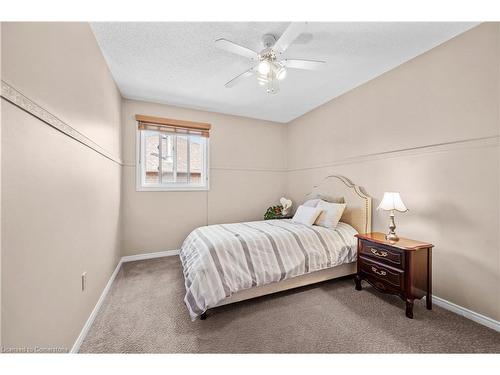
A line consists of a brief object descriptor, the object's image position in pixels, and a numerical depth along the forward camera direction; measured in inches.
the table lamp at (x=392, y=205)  80.0
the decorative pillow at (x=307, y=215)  108.7
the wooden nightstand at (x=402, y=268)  71.5
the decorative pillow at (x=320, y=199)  117.2
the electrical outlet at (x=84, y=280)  61.7
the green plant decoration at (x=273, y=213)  150.2
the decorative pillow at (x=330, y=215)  104.5
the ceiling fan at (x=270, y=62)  66.6
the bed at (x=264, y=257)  70.6
